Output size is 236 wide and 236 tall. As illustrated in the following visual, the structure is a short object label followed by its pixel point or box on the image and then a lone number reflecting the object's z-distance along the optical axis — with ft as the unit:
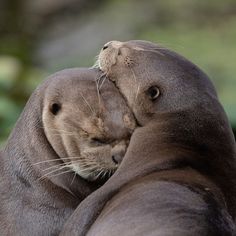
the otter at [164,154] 40.42
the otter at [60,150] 46.68
